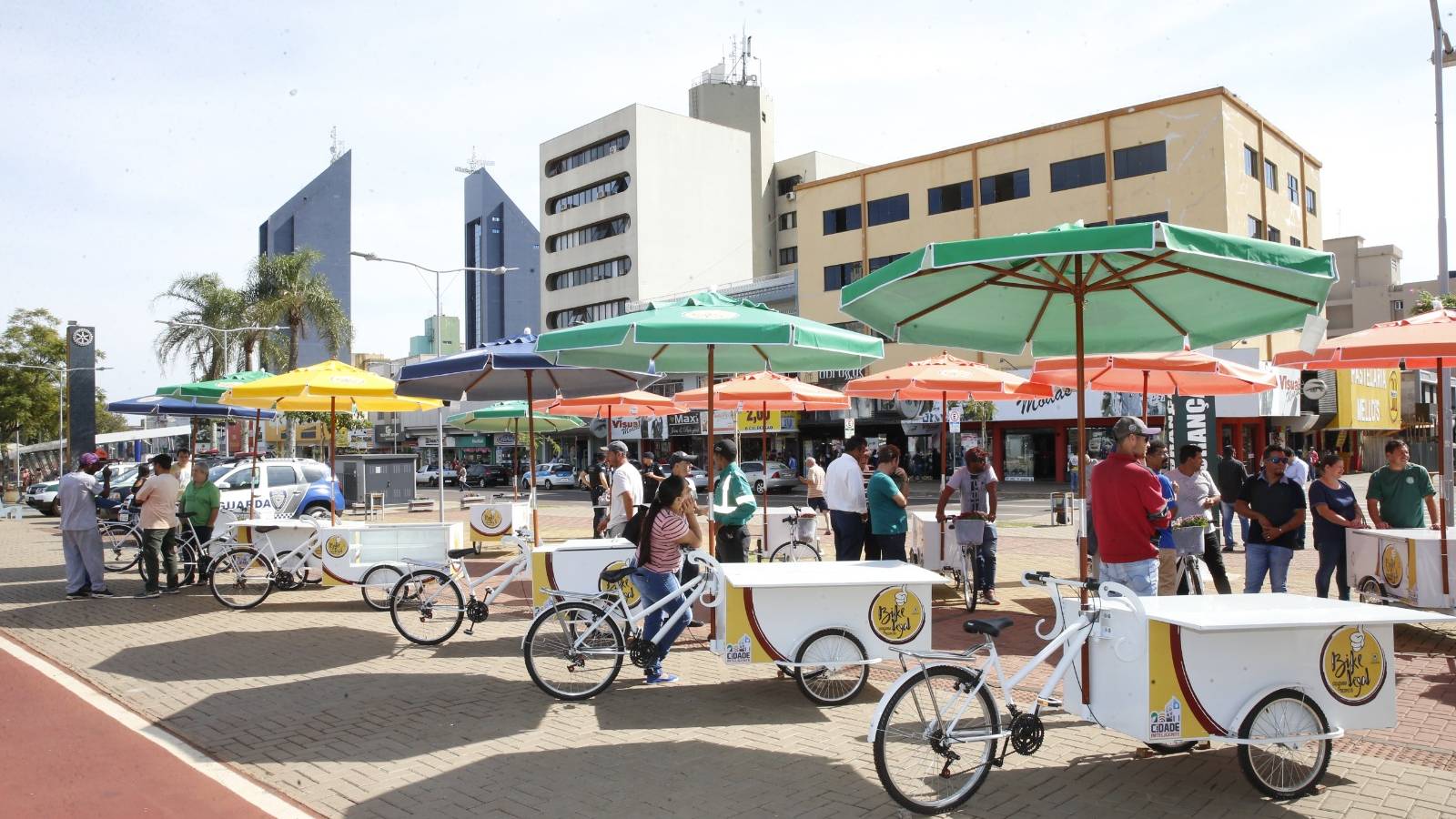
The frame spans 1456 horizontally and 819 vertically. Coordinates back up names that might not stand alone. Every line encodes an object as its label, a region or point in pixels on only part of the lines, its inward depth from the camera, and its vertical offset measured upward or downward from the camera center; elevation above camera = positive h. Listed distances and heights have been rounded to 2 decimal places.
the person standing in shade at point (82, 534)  11.57 -1.07
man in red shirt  5.96 -0.50
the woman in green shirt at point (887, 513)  8.58 -0.69
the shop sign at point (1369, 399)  42.22 +1.45
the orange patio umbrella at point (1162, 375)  10.76 +0.72
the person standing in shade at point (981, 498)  9.85 -0.64
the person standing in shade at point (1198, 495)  8.70 -0.57
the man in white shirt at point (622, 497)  9.14 -0.55
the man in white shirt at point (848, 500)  9.22 -0.60
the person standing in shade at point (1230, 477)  13.07 -0.61
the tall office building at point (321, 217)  111.88 +27.00
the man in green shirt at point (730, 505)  9.50 -0.66
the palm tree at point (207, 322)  38.03 +4.97
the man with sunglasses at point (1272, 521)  8.26 -0.77
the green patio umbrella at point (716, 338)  7.42 +0.87
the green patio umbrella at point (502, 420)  20.16 +0.52
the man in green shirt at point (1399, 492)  8.67 -0.58
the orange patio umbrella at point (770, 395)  13.13 +0.62
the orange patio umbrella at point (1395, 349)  7.87 +0.70
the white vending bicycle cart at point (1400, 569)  7.96 -1.20
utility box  26.22 -0.92
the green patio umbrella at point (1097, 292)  5.38 +1.04
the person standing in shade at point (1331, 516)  8.41 -0.75
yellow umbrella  12.11 +0.71
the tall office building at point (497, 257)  119.88 +23.97
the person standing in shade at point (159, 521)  11.66 -0.92
